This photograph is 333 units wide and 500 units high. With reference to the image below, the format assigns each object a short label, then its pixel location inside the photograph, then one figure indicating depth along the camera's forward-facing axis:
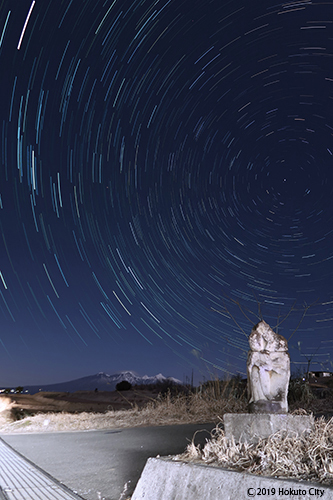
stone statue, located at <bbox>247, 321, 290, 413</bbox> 5.34
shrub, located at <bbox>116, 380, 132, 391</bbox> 39.72
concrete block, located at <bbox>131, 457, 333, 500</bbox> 3.20
